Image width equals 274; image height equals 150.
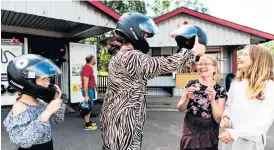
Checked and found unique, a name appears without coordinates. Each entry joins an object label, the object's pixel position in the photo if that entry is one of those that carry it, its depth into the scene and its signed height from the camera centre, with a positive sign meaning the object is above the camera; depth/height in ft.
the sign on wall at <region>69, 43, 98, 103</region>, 25.06 +0.64
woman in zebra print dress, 4.47 -0.23
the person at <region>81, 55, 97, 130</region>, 14.22 -0.73
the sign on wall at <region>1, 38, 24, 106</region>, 20.97 +1.07
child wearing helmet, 4.82 -0.80
